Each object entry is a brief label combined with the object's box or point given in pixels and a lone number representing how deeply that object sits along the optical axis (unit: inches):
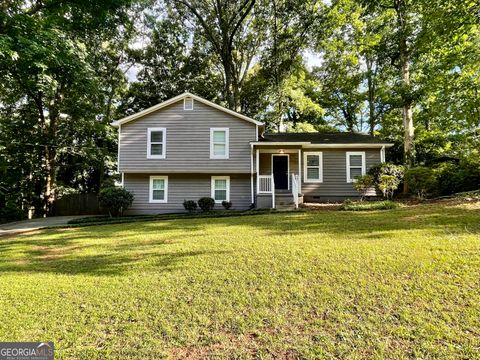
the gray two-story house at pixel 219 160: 563.2
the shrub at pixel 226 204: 560.8
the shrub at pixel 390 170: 508.4
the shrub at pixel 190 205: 554.6
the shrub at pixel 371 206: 410.0
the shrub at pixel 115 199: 525.7
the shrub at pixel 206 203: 535.8
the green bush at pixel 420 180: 460.1
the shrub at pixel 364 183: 506.0
